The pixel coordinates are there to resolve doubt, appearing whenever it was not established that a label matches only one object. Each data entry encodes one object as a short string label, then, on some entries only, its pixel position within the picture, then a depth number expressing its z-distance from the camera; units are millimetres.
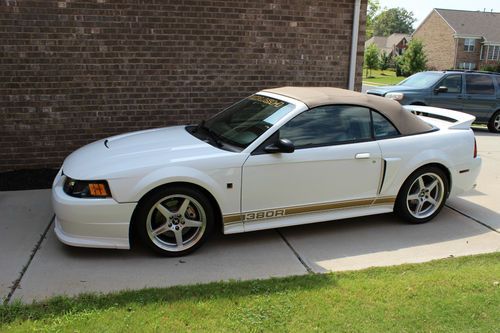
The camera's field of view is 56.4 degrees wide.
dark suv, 12703
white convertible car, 4129
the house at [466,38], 53094
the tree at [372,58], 63969
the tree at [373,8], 48000
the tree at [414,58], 50625
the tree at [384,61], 68312
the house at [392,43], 85938
